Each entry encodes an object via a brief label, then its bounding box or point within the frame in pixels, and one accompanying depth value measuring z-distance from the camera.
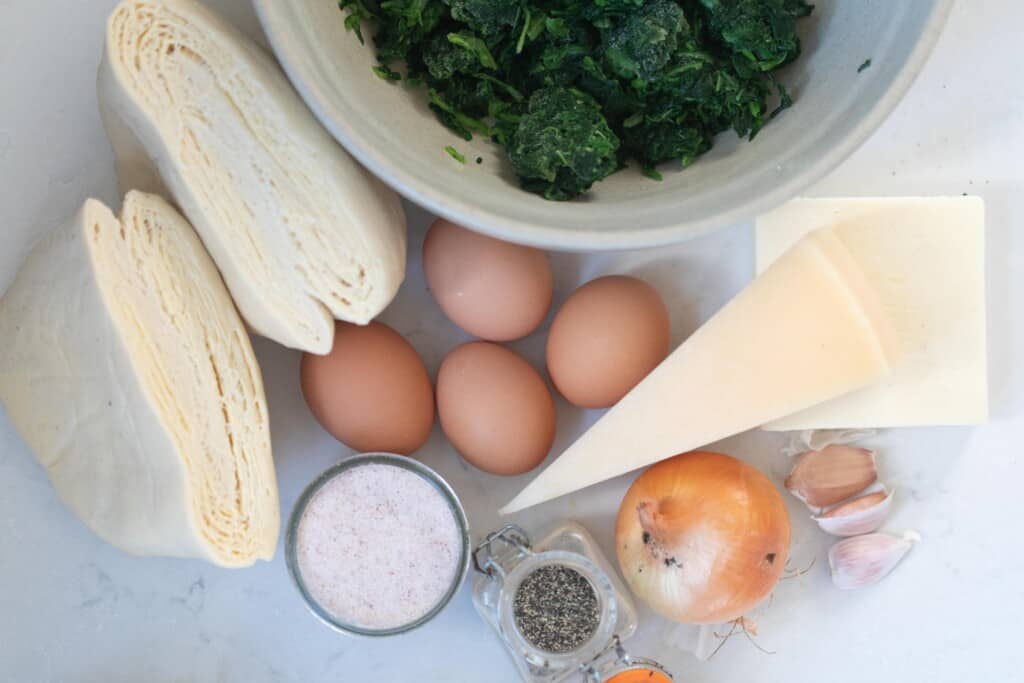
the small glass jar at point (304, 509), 1.00
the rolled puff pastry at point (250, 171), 0.87
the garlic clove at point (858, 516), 1.08
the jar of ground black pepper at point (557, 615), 1.02
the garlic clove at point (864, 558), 1.08
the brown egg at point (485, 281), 0.98
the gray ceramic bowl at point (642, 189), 0.78
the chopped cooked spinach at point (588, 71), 0.85
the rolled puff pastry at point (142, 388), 0.89
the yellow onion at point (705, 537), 0.99
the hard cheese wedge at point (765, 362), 0.99
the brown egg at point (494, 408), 1.01
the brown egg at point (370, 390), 0.99
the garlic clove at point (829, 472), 1.09
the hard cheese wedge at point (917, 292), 1.04
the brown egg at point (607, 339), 1.00
